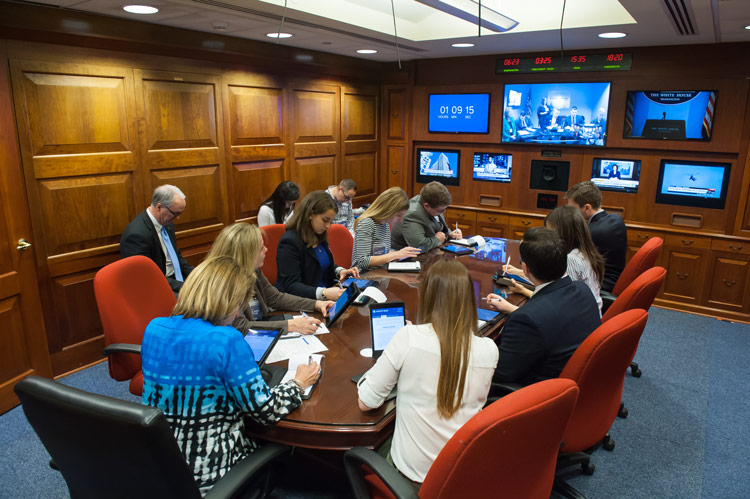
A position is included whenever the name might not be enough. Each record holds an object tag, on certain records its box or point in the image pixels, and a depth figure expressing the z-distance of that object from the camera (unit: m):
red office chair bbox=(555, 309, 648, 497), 1.80
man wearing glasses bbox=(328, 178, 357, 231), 5.05
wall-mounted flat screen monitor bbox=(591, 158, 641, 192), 5.15
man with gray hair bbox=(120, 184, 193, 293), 3.30
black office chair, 1.19
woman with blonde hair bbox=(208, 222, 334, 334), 2.29
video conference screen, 5.21
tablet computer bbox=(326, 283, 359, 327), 2.44
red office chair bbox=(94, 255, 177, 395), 2.42
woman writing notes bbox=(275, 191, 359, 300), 2.89
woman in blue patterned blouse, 1.57
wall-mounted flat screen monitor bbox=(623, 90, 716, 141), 4.71
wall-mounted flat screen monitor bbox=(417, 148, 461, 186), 6.20
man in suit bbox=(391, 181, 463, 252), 3.93
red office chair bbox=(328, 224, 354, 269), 3.69
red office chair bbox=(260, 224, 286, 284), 3.54
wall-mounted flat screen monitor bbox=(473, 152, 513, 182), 5.88
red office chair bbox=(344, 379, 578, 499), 1.22
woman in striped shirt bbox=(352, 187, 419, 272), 3.49
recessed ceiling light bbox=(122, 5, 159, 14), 3.10
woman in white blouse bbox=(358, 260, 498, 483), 1.53
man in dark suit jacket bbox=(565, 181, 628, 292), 3.62
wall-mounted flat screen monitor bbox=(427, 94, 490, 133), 5.84
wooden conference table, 1.68
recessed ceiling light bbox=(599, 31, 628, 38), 4.18
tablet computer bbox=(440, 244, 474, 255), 3.93
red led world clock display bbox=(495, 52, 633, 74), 4.98
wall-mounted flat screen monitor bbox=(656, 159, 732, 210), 4.78
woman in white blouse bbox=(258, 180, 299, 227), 4.45
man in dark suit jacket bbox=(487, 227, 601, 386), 2.02
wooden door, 3.04
